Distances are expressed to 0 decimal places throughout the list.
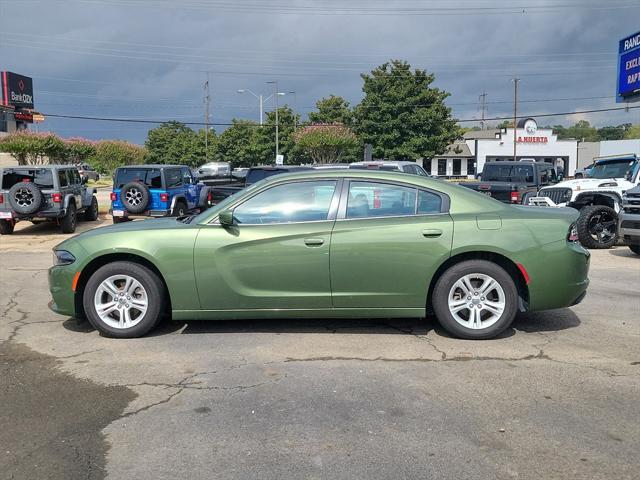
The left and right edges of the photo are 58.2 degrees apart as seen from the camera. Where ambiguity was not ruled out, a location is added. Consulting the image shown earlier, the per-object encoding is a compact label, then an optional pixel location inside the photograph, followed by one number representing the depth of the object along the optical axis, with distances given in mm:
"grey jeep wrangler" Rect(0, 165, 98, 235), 14070
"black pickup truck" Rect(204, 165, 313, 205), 14594
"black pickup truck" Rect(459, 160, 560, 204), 16938
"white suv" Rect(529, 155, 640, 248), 12141
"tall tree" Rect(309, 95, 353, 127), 60875
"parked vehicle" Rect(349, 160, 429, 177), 16906
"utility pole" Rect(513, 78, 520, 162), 56966
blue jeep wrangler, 15164
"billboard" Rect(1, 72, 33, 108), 66500
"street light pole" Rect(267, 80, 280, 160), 57312
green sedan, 5293
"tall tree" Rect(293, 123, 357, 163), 39938
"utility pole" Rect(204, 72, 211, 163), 67750
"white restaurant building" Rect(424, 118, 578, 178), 61750
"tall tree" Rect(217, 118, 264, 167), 61750
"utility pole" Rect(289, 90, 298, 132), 61103
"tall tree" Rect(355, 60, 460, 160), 43375
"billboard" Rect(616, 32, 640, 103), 26380
